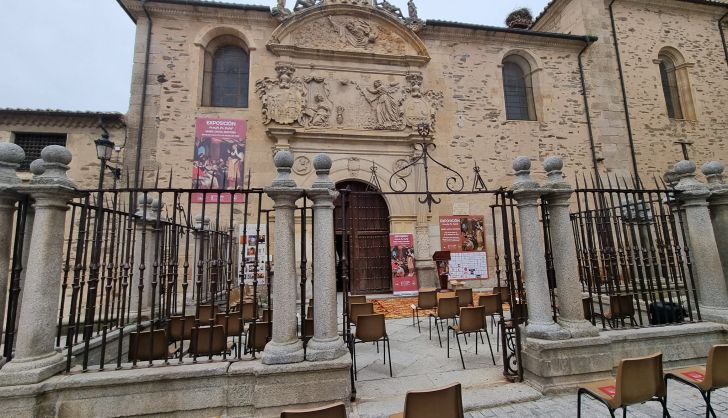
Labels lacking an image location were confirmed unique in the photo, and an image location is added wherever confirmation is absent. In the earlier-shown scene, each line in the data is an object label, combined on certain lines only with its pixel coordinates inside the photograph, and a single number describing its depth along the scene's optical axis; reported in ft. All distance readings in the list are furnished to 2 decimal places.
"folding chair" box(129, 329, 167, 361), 11.68
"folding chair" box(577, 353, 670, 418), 8.32
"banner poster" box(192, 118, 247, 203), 30.86
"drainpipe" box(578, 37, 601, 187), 37.90
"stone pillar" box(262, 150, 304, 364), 9.87
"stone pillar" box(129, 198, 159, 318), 16.97
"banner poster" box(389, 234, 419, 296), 31.78
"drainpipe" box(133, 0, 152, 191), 30.25
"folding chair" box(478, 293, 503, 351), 18.45
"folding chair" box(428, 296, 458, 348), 16.93
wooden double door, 33.32
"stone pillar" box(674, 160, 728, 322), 12.71
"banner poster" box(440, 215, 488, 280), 33.19
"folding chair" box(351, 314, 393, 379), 13.83
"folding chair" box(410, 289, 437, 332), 19.94
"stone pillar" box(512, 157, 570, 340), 11.52
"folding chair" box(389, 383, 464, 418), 7.33
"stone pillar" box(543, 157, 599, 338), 11.58
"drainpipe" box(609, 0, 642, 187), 38.27
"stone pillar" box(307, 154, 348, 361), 10.17
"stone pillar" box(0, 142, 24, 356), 9.70
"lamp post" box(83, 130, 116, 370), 9.75
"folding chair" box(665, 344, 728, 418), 8.95
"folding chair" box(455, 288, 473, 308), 20.77
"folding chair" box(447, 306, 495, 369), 14.62
